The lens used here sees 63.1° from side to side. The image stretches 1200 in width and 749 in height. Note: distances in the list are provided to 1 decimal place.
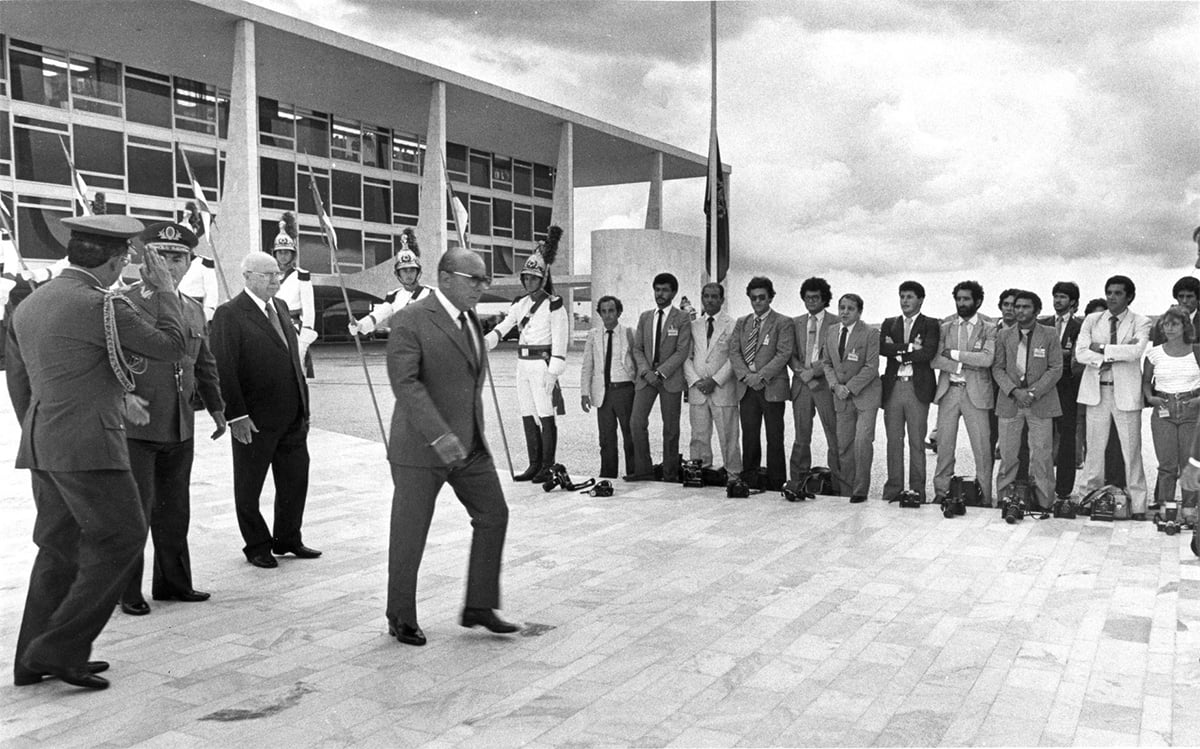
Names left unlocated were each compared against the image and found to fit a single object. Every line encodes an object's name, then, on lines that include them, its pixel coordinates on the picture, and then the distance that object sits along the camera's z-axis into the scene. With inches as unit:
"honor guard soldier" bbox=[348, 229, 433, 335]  353.1
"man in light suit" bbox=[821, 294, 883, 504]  328.2
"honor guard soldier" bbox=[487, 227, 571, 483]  364.2
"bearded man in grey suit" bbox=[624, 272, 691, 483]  368.8
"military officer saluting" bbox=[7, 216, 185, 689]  153.9
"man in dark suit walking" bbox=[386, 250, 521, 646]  179.6
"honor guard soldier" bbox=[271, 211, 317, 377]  435.5
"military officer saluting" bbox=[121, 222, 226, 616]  198.2
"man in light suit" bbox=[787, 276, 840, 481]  340.2
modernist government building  1039.0
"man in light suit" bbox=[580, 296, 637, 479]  378.6
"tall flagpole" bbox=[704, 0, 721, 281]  456.4
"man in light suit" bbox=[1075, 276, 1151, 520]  295.6
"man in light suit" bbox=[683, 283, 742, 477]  361.7
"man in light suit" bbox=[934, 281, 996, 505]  314.5
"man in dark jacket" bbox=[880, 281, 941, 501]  320.8
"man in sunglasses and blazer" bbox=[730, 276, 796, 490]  347.9
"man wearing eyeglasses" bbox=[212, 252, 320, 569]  237.1
